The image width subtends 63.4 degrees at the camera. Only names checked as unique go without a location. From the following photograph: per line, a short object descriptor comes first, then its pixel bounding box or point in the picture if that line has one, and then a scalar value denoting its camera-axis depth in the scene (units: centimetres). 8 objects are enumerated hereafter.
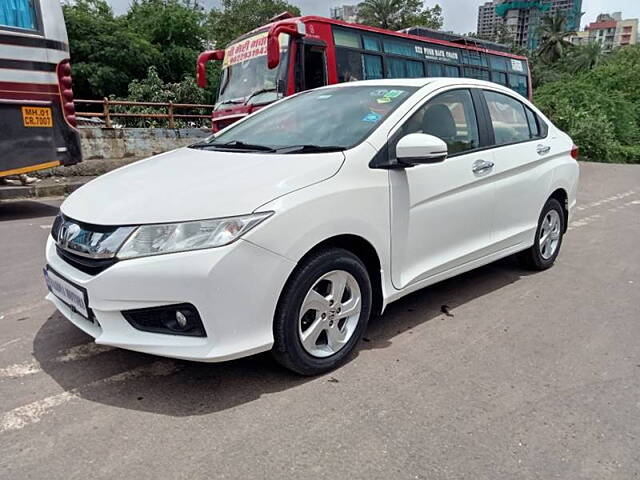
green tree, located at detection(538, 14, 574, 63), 5246
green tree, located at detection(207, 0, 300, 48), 3853
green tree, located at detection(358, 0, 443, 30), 4044
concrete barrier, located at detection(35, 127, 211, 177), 1123
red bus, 895
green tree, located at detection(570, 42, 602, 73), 5011
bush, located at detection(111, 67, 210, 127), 1983
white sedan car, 241
